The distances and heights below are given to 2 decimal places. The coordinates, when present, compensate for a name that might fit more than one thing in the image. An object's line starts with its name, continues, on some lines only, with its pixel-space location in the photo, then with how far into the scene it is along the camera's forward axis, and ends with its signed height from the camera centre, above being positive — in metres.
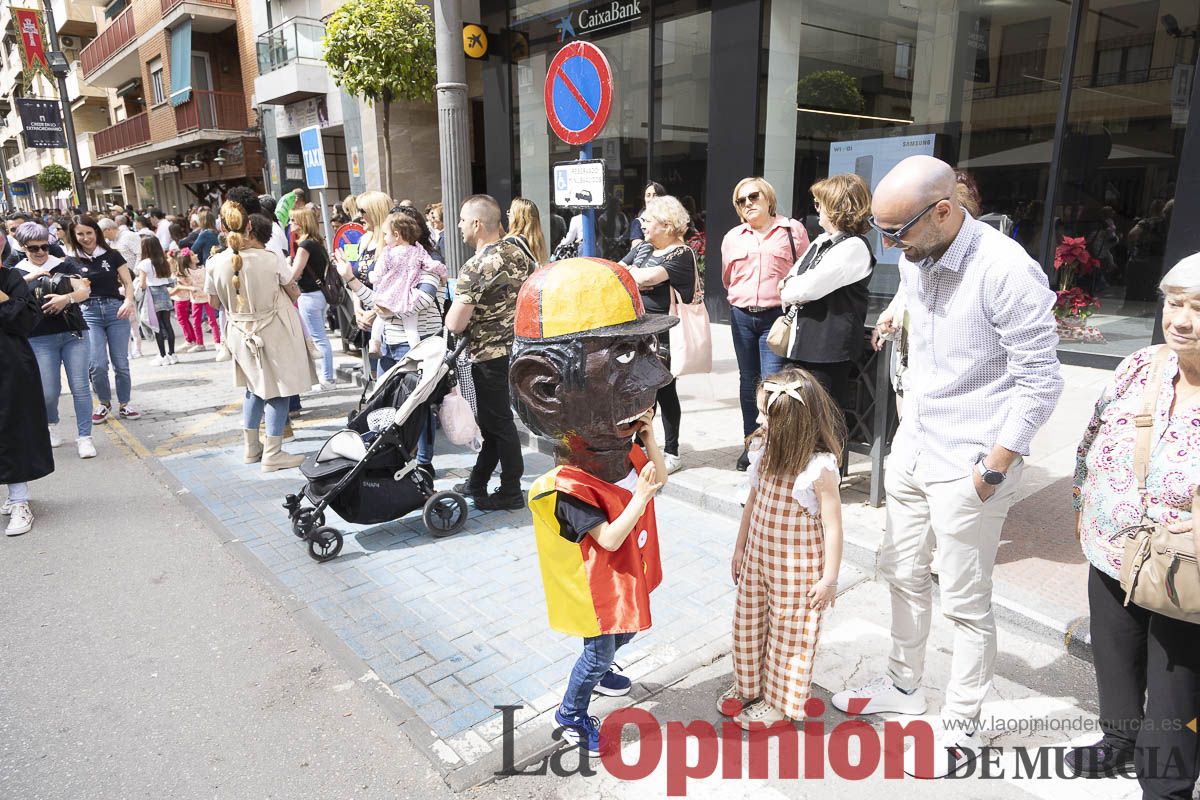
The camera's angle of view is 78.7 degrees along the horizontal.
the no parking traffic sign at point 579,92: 4.44 +0.74
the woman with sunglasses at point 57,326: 5.87 -0.85
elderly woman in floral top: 2.06 -1.04
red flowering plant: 7.84 -0.71
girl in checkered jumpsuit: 2.58 -1.18
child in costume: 2.29 -0.70
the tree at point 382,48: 10.39 +2.36
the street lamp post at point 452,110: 6.00 +0.88
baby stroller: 4.45 -1.53
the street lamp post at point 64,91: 15.84 +2.86
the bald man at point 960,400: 2.30 -0.61
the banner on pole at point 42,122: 21.59 +2.85
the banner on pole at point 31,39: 21.11 +5.24
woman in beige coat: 5.64 -0.82
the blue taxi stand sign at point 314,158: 8.41 +0.68
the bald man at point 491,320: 4.52 -0.64
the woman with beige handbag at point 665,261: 4.96 -0.32
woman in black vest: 4.11 -0.42
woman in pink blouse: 4.70 -0.31
